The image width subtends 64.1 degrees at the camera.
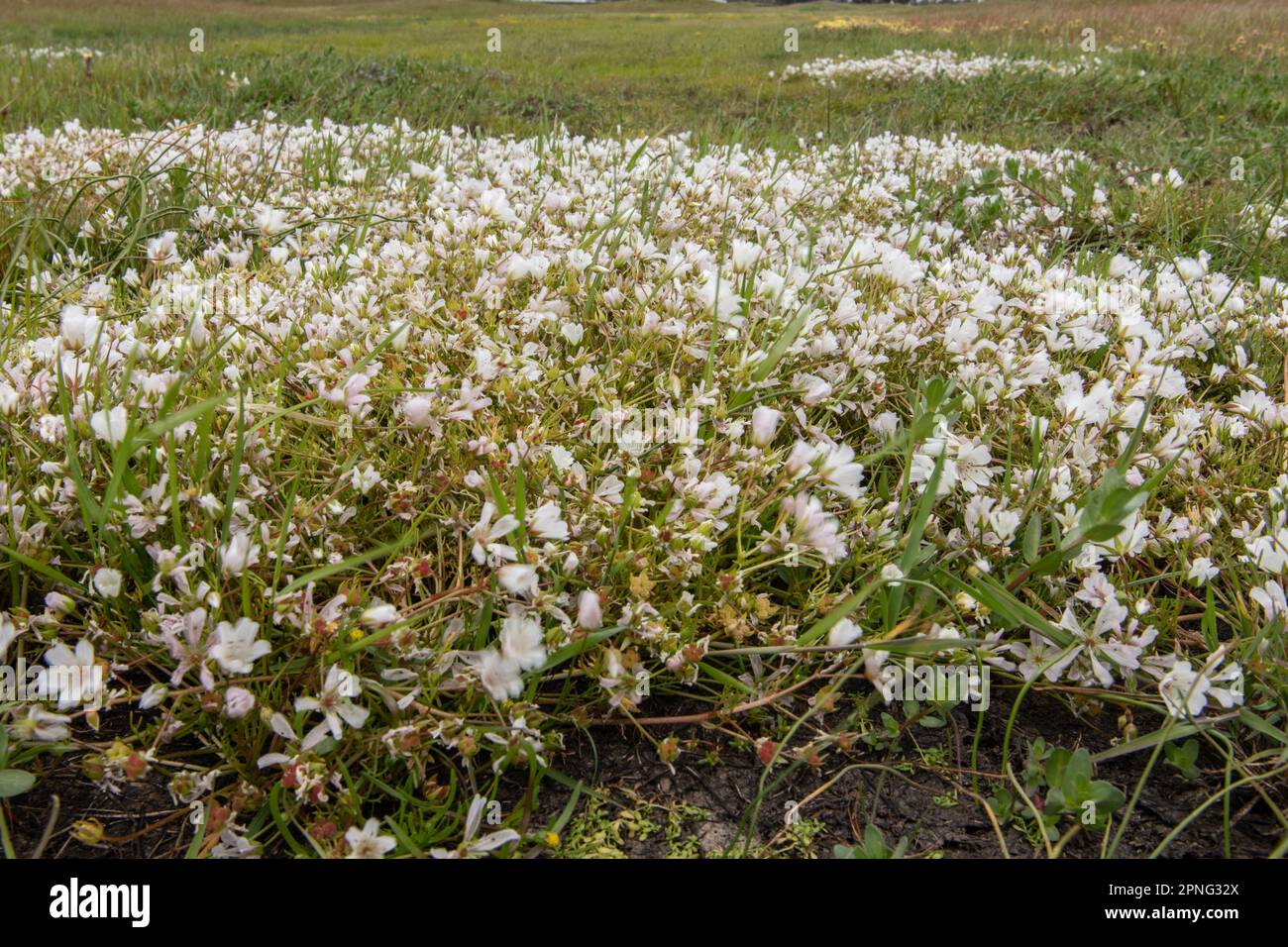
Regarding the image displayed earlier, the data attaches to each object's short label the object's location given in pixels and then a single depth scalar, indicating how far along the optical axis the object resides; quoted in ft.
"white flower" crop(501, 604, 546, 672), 0.90
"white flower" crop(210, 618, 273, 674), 0.88
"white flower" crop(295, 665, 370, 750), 0.89
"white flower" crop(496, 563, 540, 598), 0.90
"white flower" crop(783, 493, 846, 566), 0.99
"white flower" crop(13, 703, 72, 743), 0.85
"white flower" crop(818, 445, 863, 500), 1.04
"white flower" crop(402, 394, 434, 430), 1.05
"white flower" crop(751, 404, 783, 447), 1.09
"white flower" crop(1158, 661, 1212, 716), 0.97
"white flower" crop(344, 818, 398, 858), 0.83
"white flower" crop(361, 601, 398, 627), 0.92
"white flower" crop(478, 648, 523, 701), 0.89
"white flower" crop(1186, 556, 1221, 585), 1.07
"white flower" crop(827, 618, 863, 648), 0.96
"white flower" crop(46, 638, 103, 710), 0.88
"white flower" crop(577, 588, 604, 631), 0.89
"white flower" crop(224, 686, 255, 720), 0.87
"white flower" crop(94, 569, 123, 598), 0.92
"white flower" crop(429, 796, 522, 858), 0.85
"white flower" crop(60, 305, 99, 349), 1.15
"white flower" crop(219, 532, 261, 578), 0.92
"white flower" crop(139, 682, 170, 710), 0.88
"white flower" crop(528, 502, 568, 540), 0.98
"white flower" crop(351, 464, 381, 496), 1.05
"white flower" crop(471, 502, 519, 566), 0.94
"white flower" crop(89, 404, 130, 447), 1.00
